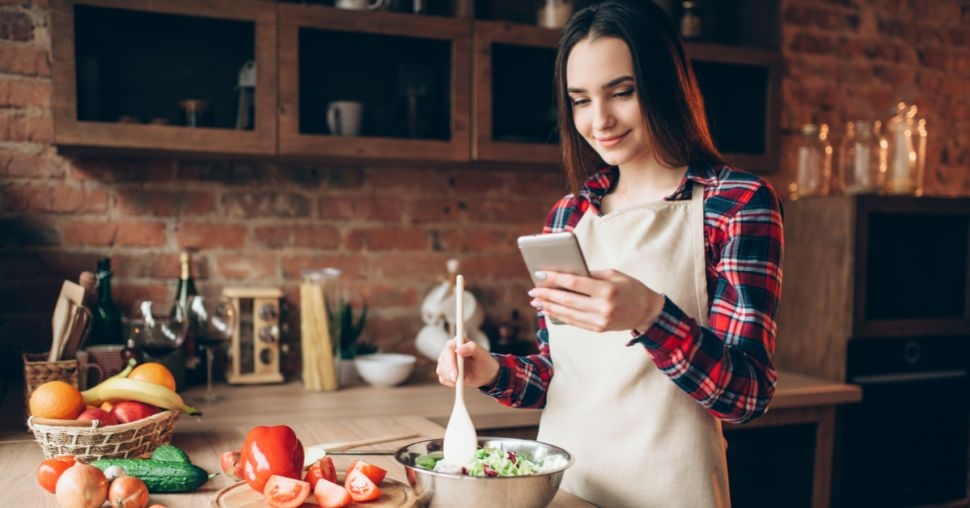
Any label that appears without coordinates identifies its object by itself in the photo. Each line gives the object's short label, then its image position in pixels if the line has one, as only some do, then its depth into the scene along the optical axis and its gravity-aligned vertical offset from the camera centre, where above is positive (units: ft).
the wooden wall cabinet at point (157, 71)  6.53 +1.29
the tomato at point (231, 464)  4.17 -1.35
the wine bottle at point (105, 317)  7.14 -0.97
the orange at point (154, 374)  5.10 -1.06
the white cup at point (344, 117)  7.39 +0.88
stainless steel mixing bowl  3.30 -1.16
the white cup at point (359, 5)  7.45 +1.94
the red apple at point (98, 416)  4.44 -1.16
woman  4.08 -0.35
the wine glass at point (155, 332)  6.28 -0.97
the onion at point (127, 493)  3.60 -1.30
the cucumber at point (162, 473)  3.94 -1.32
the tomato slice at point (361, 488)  3.63 -1.27
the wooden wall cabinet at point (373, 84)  7.11 +1.29
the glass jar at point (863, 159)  8.90 +0.65
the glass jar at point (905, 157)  8.89 +0.68
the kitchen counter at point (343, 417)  4.66 -1.64
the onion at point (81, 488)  3.57 -1.26
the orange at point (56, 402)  4.43 -1.08
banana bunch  4.83 -1.12
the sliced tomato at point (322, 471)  3.76 -1.24
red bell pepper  3.68 -1.15
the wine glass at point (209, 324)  6.71 -0.97
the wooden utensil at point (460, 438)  3.87 -1.10
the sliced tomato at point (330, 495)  3.54 -1.27
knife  4.39 -1.45
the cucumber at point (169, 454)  4.10 -1.27
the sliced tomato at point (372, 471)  3.78 -1.24
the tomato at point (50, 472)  3.89 -1.29
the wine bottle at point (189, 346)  7.18 -1.23
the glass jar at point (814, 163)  9.30 +0.62
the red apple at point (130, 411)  4.62 -1.19
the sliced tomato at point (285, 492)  3.50 -1.25
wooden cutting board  3.57 -1.31
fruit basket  4.30 -1.26
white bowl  7.57 -1.51
